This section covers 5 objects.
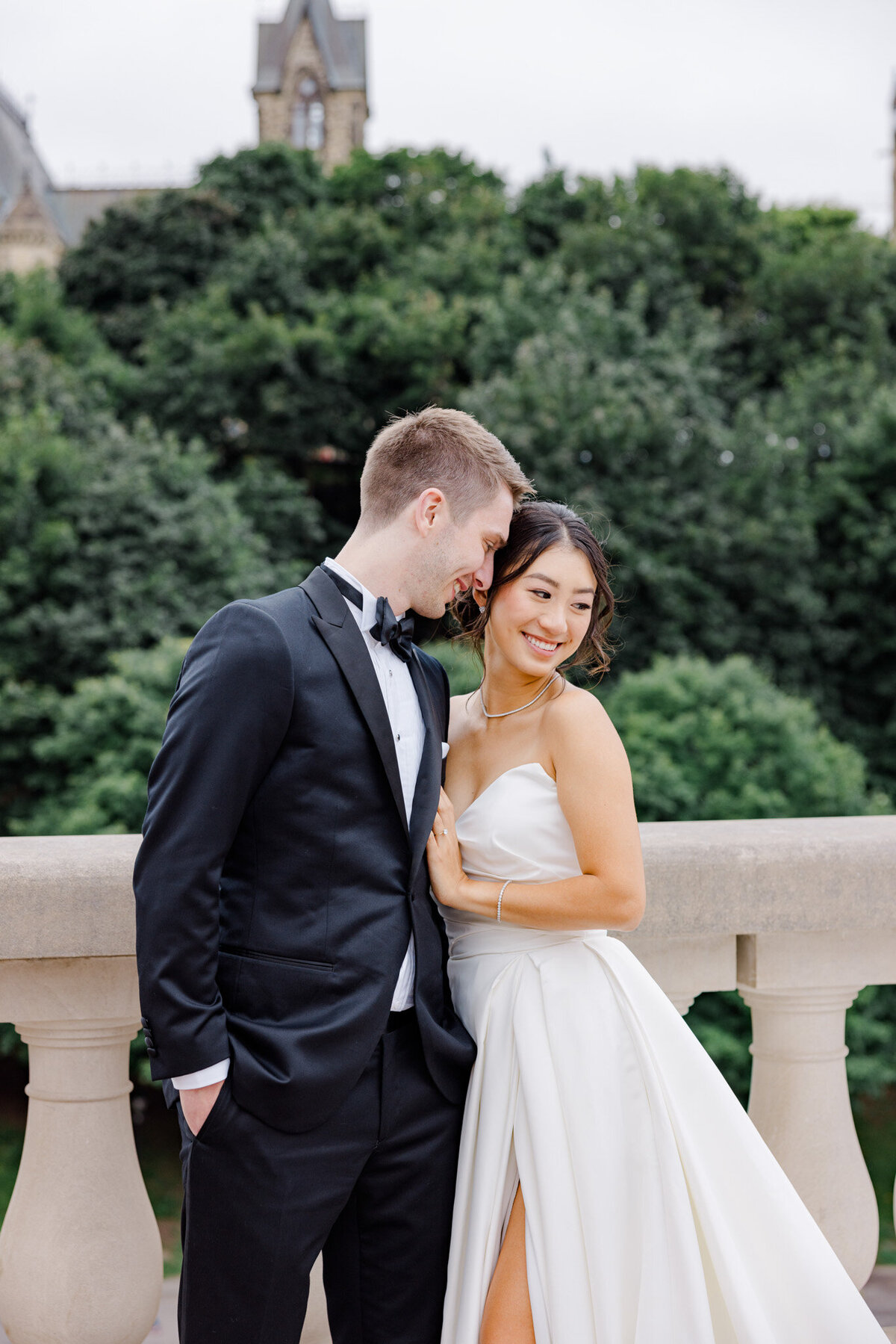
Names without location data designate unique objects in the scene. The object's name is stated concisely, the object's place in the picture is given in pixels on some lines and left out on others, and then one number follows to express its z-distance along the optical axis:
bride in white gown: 1.78
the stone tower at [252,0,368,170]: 50.69
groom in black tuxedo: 1.58
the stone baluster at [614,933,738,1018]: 2.24
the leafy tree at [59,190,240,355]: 25.83
